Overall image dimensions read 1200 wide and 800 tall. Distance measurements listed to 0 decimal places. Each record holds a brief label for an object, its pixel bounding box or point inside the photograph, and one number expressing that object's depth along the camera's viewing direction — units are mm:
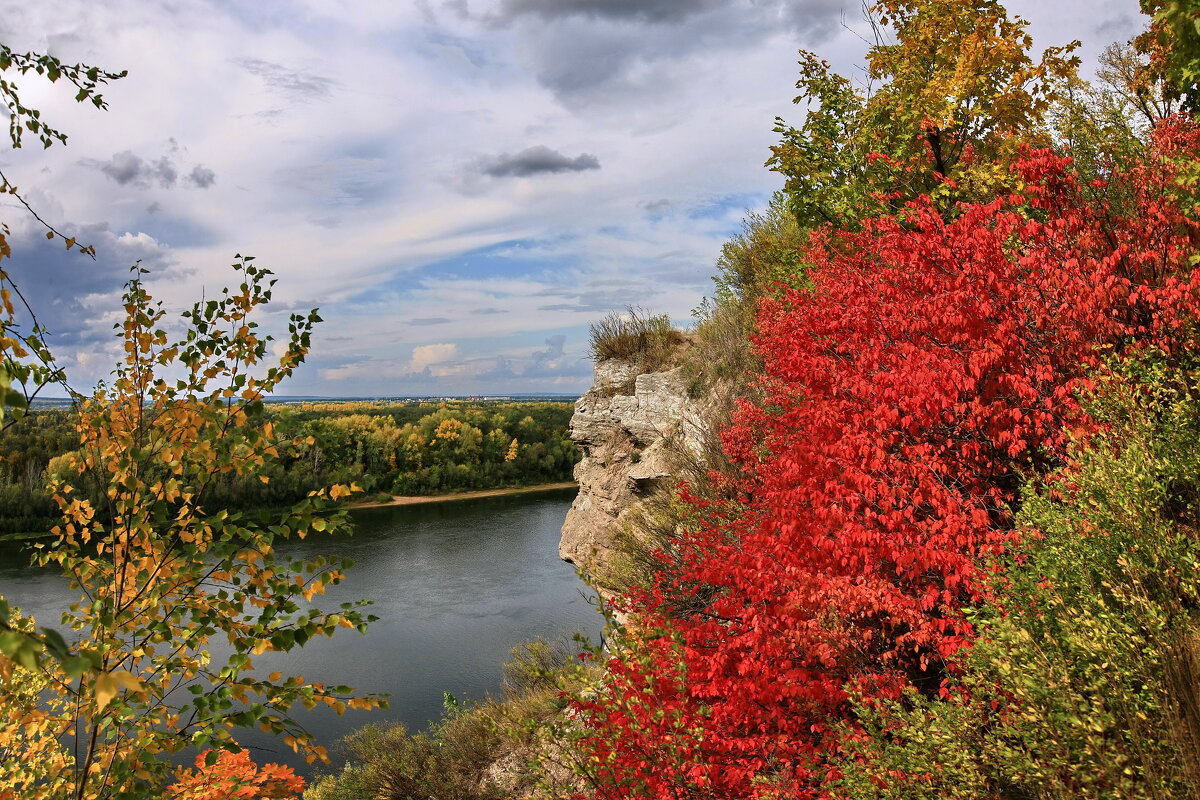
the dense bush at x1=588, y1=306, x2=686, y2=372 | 20375
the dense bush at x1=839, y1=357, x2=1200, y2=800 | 3490
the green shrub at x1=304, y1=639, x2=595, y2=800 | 15477
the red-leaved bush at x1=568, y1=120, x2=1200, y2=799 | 6391
